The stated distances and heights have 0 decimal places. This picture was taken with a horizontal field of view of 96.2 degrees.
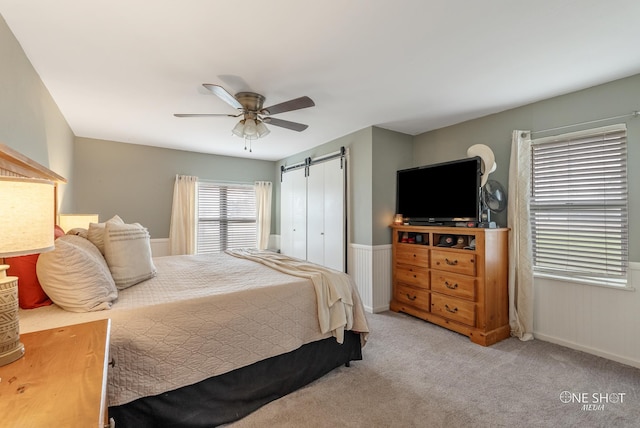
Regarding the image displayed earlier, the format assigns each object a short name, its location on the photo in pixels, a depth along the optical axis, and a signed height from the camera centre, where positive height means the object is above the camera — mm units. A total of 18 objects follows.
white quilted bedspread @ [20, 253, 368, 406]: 1422 -620
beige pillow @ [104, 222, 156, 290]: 1858 -247
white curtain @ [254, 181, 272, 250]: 5578 +76
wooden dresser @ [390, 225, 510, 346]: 2799 -652
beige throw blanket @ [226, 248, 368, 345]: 2115 -619
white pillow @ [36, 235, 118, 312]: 1415 -314
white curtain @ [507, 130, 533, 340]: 2859 -234
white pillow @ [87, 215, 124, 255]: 1899 -117
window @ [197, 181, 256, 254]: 5117 +17
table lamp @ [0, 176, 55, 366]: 861 -42
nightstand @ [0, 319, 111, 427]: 638 -443
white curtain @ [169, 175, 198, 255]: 4688 +28
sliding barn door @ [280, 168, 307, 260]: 4871 +72
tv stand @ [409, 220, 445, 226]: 3312 -55
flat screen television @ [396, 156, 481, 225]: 2988 +301
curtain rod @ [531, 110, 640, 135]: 2330 +865
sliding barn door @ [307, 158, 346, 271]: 4074 +60
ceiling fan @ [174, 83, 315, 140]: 2480 +920
